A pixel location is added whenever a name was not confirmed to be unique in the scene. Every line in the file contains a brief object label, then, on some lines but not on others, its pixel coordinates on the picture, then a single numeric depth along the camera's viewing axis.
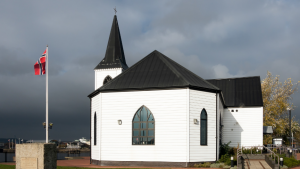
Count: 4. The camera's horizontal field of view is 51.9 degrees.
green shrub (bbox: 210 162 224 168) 21.58
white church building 21.62
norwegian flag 17.28
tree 44.54
